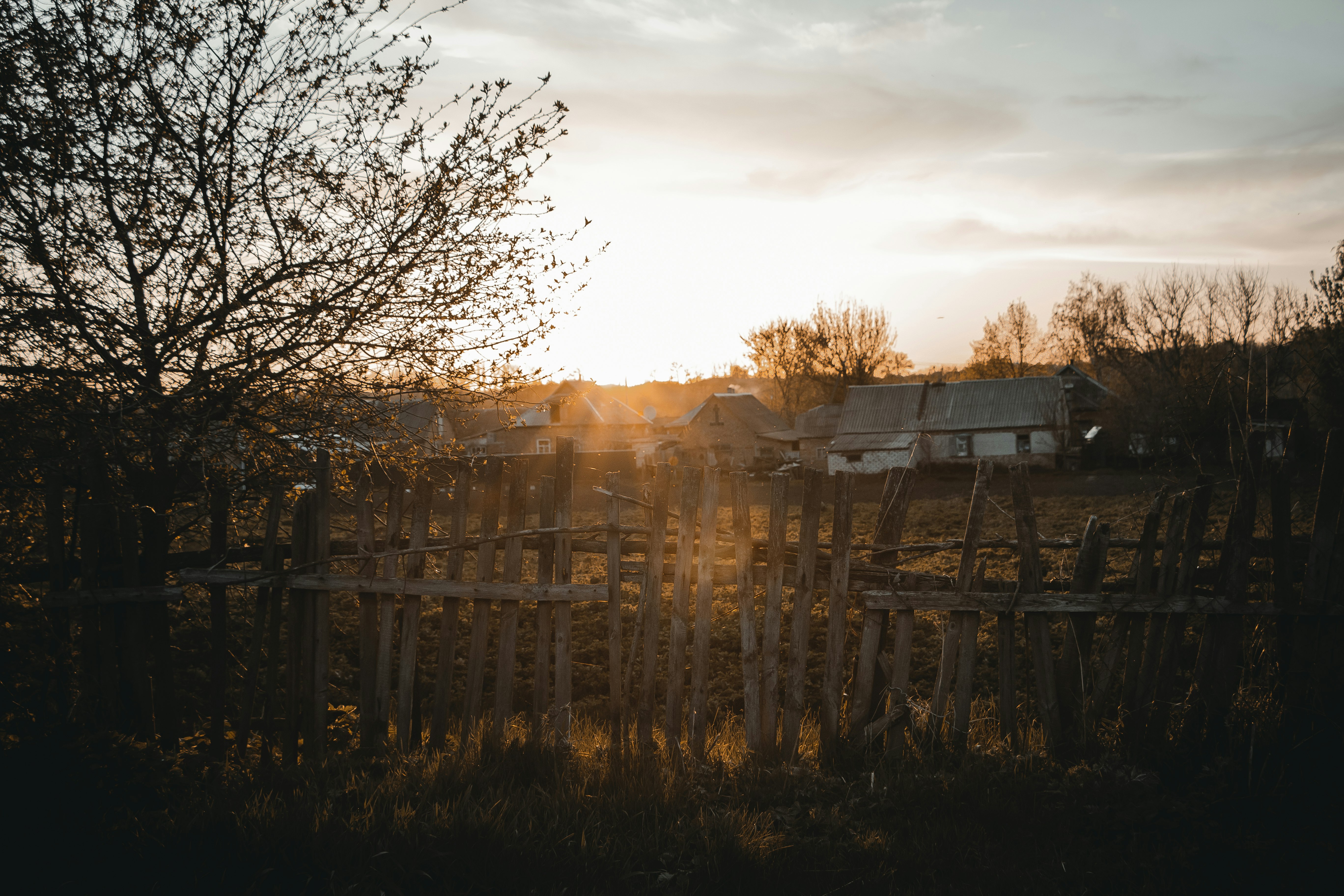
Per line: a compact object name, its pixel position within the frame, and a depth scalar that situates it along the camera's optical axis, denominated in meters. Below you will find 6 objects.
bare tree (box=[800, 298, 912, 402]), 62.19
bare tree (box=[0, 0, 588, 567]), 4.02
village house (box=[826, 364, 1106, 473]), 43.75
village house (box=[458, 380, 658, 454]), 49.53
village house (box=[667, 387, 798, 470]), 49.56
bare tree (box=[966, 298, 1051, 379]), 73.94
